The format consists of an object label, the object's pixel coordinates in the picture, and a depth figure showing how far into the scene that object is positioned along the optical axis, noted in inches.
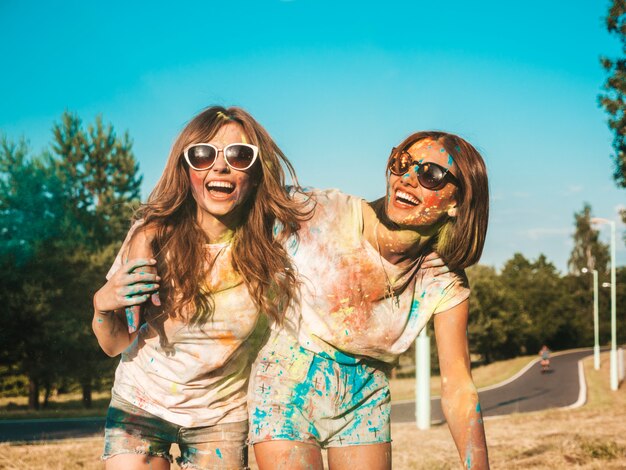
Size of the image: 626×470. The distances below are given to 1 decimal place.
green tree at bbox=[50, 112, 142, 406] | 901.2
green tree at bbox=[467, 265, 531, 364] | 1952.5
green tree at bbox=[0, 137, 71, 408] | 861.8
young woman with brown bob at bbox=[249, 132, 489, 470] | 121.0
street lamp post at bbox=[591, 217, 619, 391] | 1071.6
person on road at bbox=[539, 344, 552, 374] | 1567.4
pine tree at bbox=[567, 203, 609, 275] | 3080.7
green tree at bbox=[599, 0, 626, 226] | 552.0
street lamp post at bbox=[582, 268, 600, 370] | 1534.4
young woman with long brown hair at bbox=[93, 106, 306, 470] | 123.3
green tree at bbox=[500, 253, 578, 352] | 2544.3
